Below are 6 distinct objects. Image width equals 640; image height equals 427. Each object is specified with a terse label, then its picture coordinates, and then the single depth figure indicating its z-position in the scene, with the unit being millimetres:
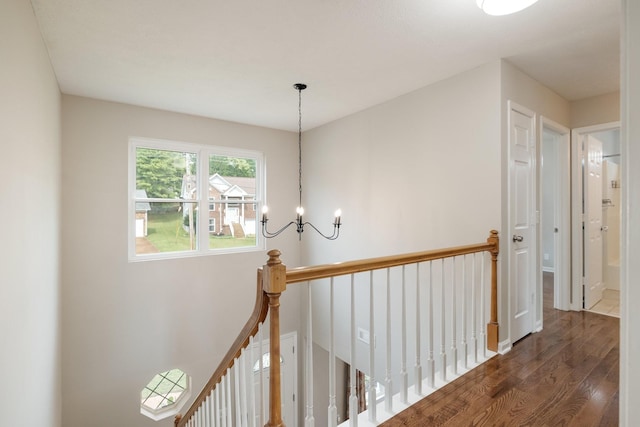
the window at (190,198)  3873
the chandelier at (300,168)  3090
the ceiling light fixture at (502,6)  1789
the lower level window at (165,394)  4004
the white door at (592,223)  3609
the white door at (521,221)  2736
